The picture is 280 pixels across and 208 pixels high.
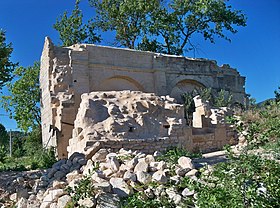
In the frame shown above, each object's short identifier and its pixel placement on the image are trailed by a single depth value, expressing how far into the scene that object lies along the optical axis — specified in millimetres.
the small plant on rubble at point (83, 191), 4304
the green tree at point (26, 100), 19672
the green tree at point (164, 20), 22062
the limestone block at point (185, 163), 4918
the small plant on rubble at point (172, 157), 5373
